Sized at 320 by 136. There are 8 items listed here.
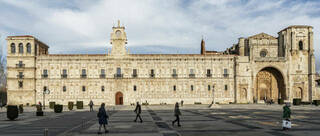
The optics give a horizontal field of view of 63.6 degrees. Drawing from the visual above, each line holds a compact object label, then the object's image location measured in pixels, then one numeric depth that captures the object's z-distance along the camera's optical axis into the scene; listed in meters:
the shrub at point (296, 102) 50.16
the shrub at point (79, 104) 42.59
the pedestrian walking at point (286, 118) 16.56
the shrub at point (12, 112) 24.55
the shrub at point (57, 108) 34.28
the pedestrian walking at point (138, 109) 21.86
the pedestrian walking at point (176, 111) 19.12
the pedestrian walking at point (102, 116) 16.14
